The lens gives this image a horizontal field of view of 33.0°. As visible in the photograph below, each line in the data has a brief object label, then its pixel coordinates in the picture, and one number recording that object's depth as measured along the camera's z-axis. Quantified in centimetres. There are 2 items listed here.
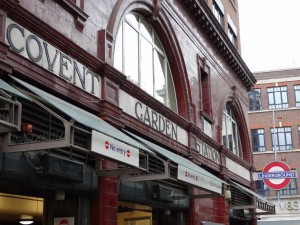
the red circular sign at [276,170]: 2328
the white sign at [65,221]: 998
